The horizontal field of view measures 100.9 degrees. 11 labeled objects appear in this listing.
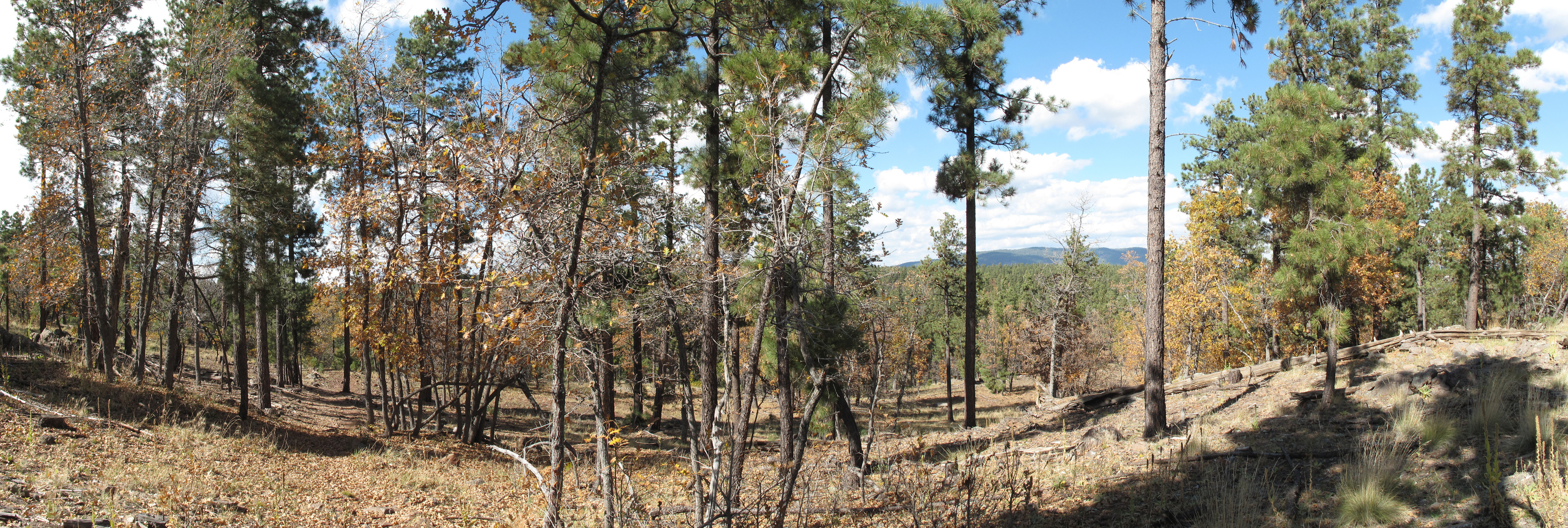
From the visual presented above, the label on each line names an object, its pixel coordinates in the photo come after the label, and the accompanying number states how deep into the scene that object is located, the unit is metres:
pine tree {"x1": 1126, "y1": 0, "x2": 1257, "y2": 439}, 9.35
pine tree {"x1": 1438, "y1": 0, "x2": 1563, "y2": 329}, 18.77
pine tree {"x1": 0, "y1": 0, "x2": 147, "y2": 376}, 12.41
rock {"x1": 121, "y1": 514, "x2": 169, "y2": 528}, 5.52
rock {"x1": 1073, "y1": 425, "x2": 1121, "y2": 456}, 8.80
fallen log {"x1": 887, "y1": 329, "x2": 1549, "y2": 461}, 12.78
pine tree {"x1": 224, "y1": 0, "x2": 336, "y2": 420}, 14.24
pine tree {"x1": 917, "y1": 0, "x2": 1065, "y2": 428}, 13.72
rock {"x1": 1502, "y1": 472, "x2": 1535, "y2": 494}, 4.69
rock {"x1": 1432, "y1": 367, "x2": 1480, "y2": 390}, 8.64
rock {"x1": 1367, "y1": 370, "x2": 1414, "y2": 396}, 9.52
